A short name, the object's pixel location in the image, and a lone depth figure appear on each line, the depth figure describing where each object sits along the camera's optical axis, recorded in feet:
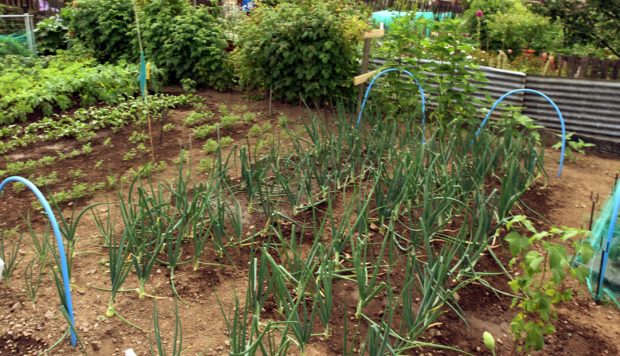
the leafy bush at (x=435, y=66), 17.52
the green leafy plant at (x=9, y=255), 9.64
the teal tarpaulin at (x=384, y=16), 32.14
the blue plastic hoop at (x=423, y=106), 14.03
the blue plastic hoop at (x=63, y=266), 7.57
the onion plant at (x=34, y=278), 9.03
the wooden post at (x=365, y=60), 16.96
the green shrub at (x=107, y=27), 24.70
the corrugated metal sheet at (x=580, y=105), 18.98
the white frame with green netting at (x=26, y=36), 26.53
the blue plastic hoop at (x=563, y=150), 15.07
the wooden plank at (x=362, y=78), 15.65
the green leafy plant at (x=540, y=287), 7.54
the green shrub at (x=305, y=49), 19.75
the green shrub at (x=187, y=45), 22.44
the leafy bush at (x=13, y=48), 24.82
